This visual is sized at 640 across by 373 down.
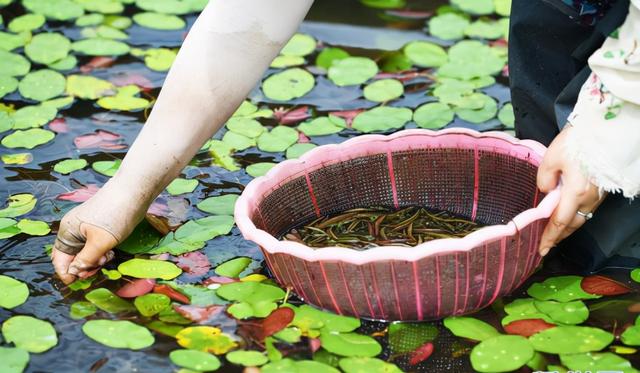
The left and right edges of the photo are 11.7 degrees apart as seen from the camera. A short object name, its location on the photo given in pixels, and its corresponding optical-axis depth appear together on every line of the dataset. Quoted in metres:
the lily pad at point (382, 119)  3.75
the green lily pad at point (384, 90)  3.83
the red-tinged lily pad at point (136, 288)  3.40
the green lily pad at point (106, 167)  3.64
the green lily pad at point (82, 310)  3.36
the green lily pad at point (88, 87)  3.85
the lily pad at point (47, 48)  3.95
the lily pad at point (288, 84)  3.85
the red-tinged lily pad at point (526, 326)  3.32
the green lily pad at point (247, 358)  3.28
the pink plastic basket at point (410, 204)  3.27
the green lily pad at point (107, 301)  3.37
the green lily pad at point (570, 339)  3.29
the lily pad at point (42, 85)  3.84
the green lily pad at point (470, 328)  3.32
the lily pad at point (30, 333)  3.31
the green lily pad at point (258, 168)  3.64
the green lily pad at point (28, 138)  3.70
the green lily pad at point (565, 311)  3.35
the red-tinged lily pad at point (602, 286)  3.40
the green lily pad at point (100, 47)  3.98
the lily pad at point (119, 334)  3.31
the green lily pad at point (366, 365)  3.27
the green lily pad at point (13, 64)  3.90
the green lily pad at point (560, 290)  3.39
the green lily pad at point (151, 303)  3.36
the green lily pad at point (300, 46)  3.97
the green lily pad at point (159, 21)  4.06
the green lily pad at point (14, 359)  3.27
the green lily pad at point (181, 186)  3.60
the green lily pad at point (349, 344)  3.29
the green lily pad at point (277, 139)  3.70
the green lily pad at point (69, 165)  3.65
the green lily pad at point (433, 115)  3.75
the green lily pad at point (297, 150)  3.68
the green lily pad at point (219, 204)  3.56
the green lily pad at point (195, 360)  3.27
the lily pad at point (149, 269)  3.42
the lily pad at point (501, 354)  3.27
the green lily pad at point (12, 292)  3.38
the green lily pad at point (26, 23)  4.04
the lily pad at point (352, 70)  3.89
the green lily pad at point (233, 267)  3.44
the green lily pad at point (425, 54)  3.94
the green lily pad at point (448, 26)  4.02
